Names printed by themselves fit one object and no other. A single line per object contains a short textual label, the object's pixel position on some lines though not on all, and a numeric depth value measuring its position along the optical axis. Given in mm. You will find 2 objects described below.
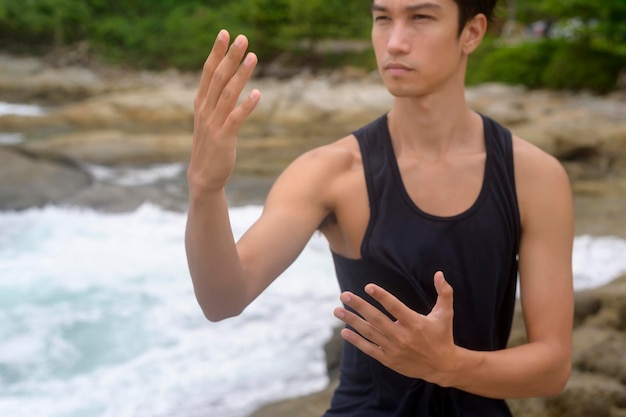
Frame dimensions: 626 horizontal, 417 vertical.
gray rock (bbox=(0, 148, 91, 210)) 8344
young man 1656
